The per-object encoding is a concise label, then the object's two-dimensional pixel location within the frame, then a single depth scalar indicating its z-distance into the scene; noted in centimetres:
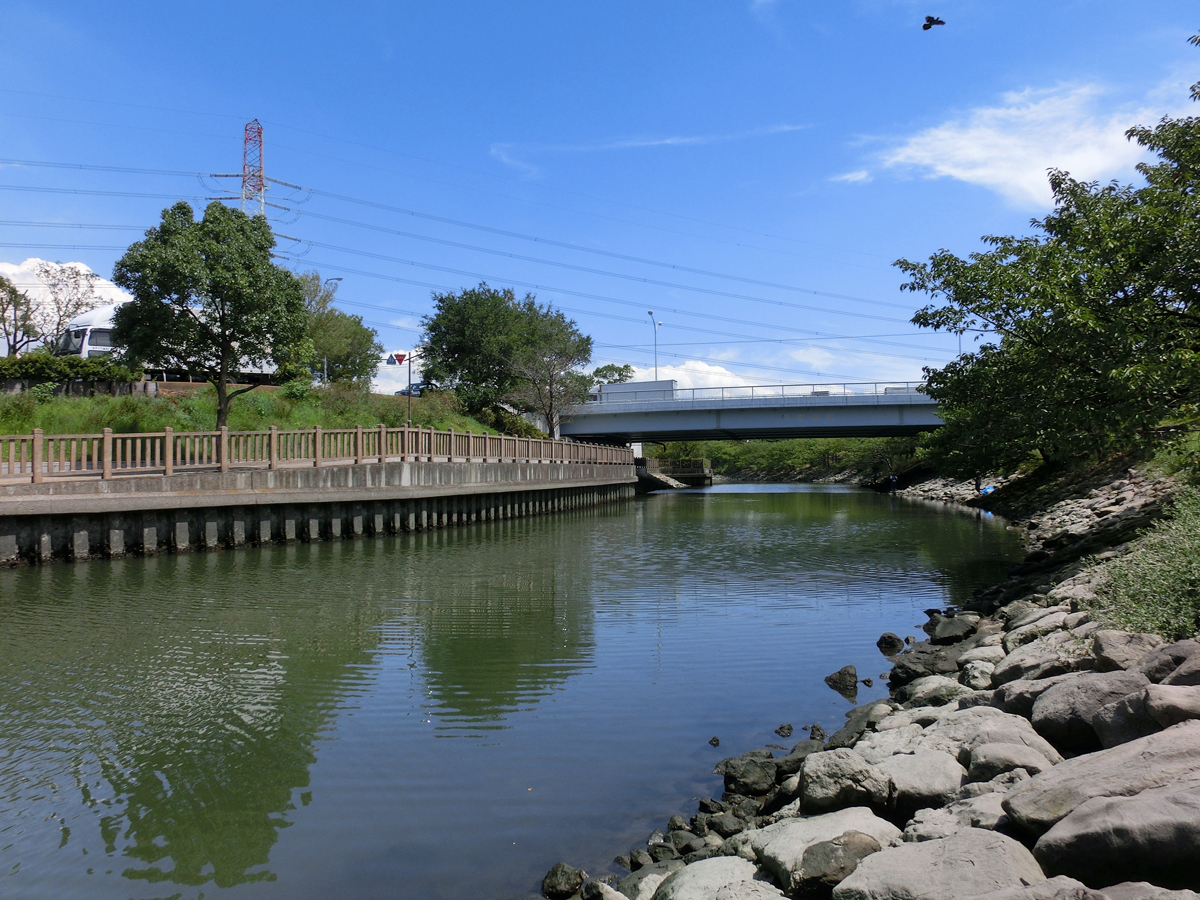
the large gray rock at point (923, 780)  538
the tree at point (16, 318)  4338
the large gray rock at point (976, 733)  574
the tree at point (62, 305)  4619
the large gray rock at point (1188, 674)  562
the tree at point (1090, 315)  1257
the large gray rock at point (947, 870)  396
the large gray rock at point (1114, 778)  435
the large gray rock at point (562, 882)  510
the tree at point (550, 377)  5544
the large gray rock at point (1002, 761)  533
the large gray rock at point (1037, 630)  927
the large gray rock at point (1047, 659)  729
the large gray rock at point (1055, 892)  344
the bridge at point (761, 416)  4906
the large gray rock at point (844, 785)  538
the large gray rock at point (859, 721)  730
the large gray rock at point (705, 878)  461
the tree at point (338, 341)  4659
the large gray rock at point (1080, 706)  587
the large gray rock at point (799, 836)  462
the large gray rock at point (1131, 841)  372
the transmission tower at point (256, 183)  5031
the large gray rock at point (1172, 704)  507
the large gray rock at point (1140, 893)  341
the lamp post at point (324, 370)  4860
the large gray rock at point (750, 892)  450
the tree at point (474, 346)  5650
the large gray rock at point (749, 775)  649
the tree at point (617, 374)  7650
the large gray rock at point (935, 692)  798
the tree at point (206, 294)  2725
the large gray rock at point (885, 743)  627
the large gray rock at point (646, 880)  497
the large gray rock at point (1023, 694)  666
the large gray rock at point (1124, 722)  534
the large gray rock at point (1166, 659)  600
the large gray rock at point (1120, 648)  676
